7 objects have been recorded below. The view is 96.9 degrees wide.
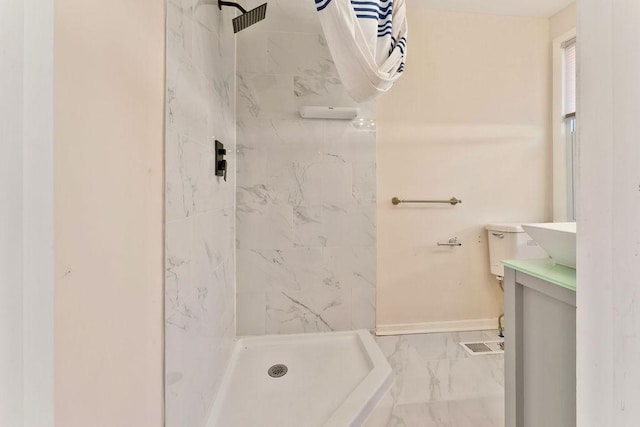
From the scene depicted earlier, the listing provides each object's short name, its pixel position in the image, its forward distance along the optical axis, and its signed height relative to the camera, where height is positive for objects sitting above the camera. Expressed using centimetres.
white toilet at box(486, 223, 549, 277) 204 -22
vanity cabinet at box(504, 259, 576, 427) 81 -41
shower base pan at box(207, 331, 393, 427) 128 -89
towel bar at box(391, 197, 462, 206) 212 +11
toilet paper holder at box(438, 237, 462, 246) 217 -21
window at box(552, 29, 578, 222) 222 +66
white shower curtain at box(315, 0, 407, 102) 122 +82
